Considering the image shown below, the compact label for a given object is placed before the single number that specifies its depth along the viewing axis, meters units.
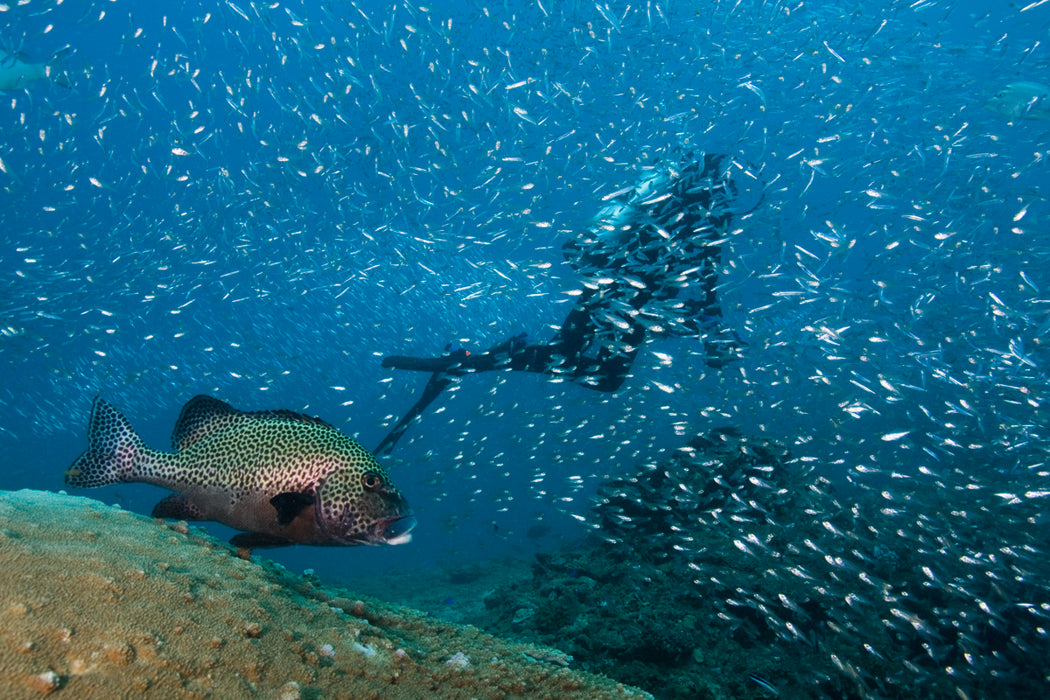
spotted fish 2.48
